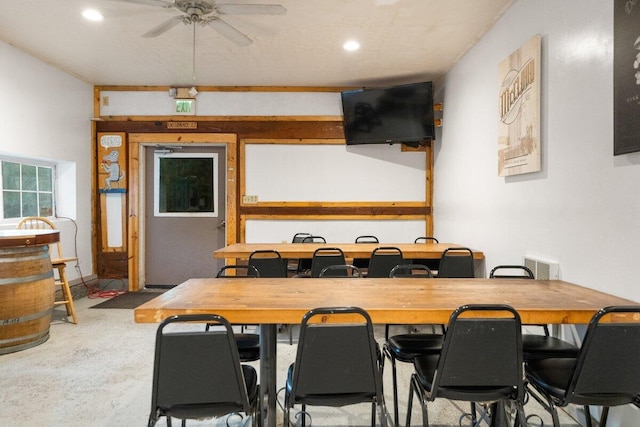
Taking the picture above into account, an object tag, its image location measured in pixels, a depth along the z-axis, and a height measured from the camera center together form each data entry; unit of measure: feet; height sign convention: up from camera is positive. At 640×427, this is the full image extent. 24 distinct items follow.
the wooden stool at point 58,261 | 12.60 -1.80
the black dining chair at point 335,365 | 4.85 -2.12
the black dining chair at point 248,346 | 6.99 -2.66
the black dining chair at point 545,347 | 6.53 -2.57
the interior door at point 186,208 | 18.34 +0.05
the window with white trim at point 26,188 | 13.51 +0.86
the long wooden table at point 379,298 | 5.57 -1.55
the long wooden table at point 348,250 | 11.98 -1.42
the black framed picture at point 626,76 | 5.94 +2.20
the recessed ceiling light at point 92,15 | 10.63 +5.74
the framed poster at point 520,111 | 8.77 +2.50
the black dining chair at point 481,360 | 4.91 -2.07
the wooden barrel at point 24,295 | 9.87 -2.39
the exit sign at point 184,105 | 15.70 +4.45
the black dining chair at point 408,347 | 6.82 -2.64
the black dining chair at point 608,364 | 4.83 -2.10
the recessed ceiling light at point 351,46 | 12.61 +5.72
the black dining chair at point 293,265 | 13.76 -2.23
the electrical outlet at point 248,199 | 17.61 +0.46
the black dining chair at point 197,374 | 4.67 -2.16
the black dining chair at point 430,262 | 13.52 -2.00
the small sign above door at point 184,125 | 17.54 +4.01
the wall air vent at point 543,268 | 8.09 -1.40
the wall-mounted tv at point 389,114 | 15.49 +4.10
